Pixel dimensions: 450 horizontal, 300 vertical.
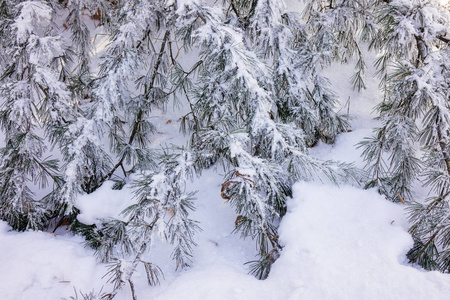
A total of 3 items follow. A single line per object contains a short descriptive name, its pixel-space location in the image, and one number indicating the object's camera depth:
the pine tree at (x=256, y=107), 1.02
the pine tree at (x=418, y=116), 1.02
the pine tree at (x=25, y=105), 1.11
